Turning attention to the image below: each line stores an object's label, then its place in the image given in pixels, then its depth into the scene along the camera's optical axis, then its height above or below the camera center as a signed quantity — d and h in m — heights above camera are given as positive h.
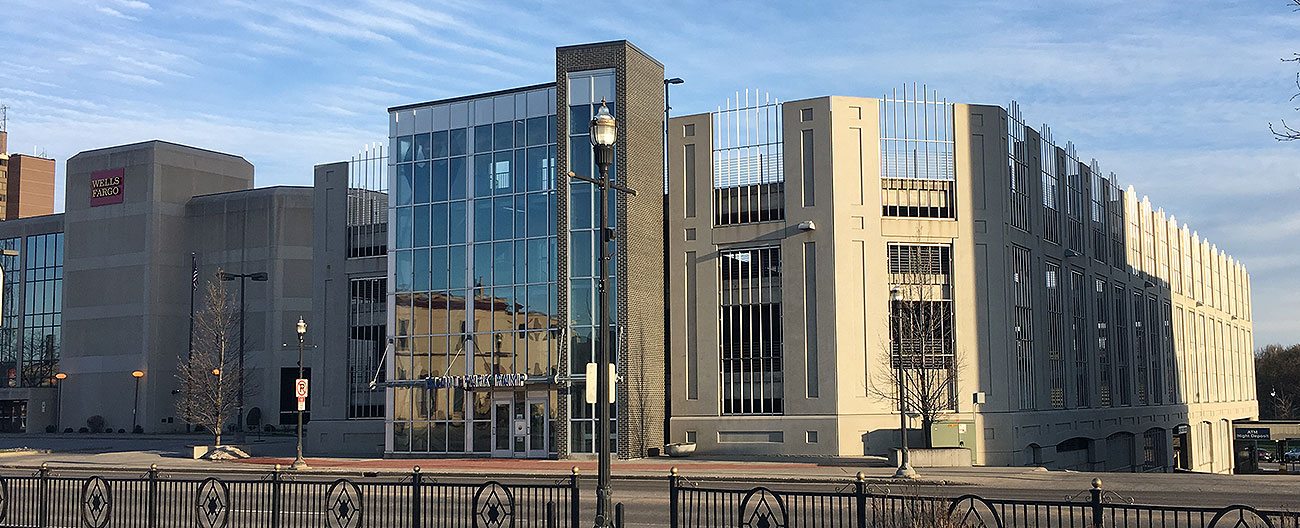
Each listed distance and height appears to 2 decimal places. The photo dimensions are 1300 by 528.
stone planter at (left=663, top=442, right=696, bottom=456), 49.78 -2.53
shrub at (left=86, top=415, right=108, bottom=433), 97.62 -2.45
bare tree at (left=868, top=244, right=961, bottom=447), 47.47 +2.15
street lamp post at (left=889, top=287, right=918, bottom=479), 37.37 -0.20
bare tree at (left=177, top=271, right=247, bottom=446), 61.91 +1.41
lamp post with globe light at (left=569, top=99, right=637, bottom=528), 18.67 +1.70
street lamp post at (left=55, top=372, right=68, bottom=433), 100.99 -0.36
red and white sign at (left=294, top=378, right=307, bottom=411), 46.03 +0.02
